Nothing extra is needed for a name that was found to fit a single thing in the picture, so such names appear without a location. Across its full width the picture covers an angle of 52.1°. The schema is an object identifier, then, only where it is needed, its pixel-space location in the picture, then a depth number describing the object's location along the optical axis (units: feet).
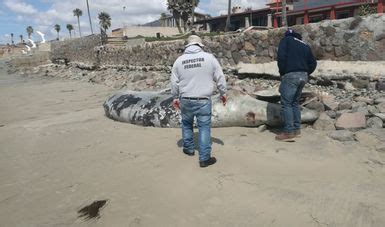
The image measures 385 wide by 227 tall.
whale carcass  22.44
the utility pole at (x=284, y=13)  70.84
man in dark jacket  19.60
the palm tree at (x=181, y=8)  176.96
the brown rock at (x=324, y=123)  21.15
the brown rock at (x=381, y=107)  21.65
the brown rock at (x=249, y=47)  36.27
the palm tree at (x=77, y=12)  341.41
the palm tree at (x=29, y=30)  465.47
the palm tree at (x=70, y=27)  392.27
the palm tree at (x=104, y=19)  247.70
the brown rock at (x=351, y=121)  20.54
